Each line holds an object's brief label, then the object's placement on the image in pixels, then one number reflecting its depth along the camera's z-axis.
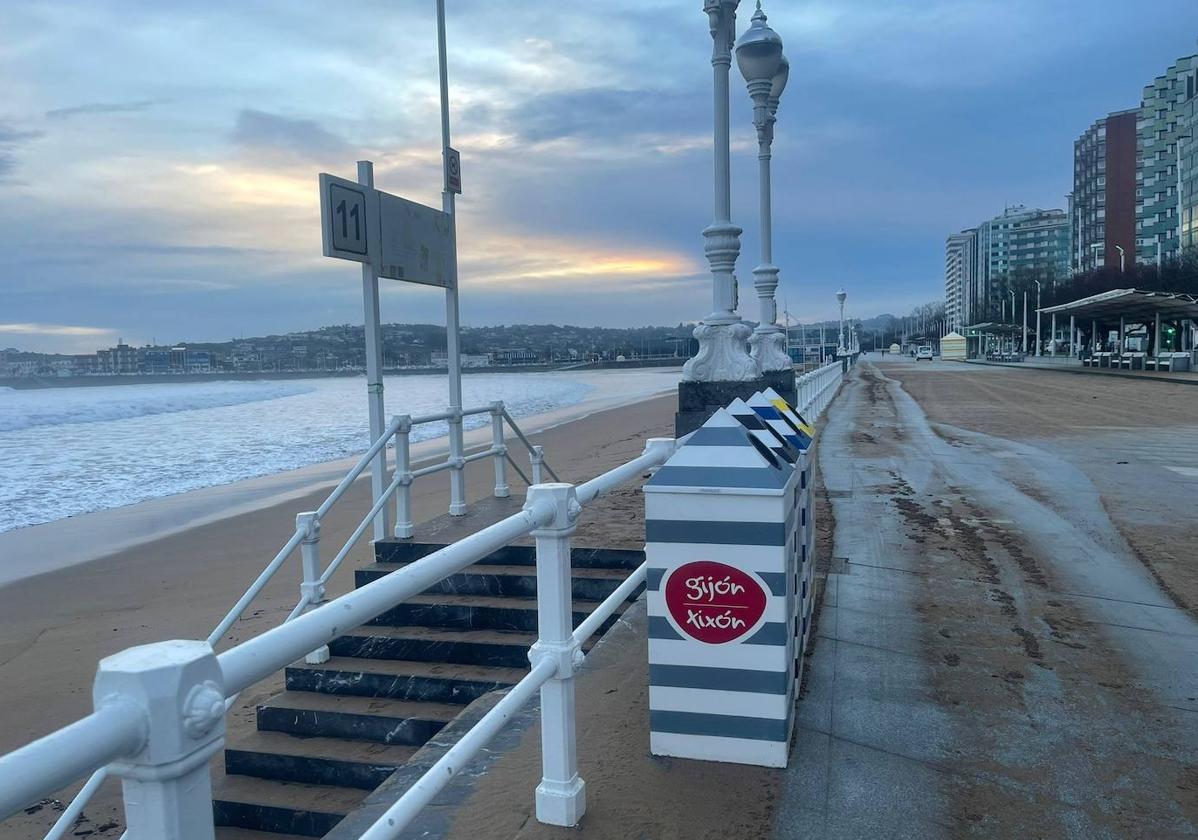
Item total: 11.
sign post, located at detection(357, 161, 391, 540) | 7.28
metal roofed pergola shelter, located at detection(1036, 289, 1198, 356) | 36.12
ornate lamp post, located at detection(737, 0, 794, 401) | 11.12
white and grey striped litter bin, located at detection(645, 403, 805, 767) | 3.40
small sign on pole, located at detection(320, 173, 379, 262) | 6.62
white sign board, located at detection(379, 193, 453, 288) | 7.48
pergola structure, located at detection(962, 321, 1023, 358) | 92.24
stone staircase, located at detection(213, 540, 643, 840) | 5.14
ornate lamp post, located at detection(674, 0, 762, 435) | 8.91
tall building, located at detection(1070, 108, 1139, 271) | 114.06
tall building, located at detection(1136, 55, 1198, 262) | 98.57
